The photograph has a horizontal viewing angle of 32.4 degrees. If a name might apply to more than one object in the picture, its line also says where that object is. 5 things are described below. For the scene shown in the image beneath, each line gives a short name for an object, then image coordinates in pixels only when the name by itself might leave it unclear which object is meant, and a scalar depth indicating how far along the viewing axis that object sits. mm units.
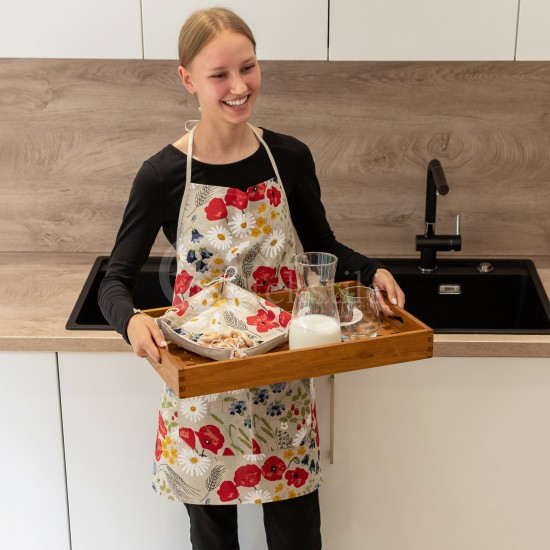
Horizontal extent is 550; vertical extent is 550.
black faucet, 2381
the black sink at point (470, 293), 2455
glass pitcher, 1589
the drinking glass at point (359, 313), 1665
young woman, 1660
